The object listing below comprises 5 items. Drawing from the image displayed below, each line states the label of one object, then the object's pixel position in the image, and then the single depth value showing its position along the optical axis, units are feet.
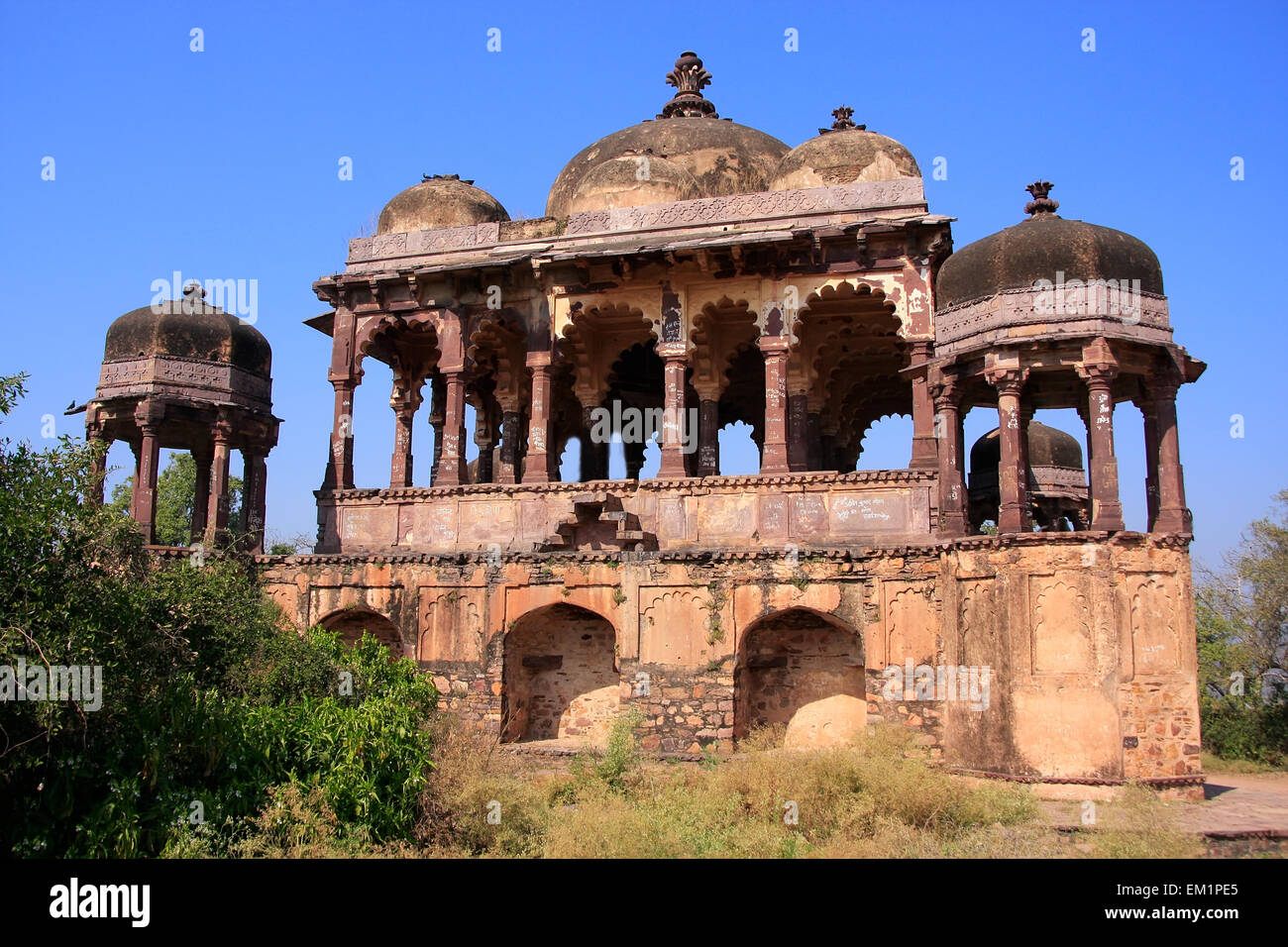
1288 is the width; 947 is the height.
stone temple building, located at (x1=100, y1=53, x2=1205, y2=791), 45.50
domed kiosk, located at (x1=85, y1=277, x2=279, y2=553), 62.23
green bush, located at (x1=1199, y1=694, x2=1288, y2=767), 60.59
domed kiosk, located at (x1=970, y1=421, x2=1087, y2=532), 80.48
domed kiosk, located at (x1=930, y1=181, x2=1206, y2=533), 47.19
